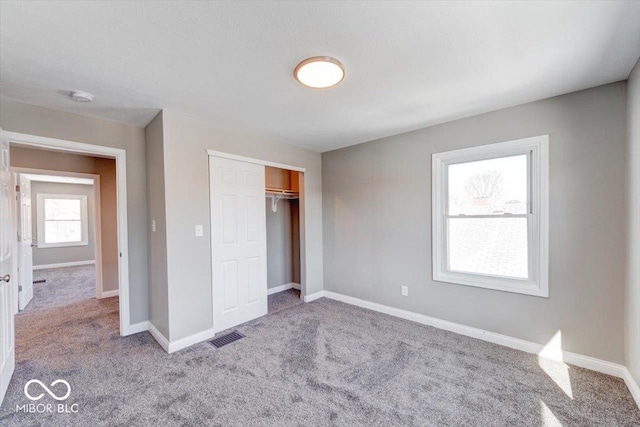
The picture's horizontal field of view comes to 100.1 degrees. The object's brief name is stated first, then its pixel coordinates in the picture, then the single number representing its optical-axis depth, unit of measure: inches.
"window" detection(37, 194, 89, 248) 275.9
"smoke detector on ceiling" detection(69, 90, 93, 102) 87.5
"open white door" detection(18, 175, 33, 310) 157.4
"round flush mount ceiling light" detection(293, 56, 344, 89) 71.4
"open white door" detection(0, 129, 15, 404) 76.8
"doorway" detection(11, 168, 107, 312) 162.2
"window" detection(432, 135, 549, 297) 98.6
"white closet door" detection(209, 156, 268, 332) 122.0
